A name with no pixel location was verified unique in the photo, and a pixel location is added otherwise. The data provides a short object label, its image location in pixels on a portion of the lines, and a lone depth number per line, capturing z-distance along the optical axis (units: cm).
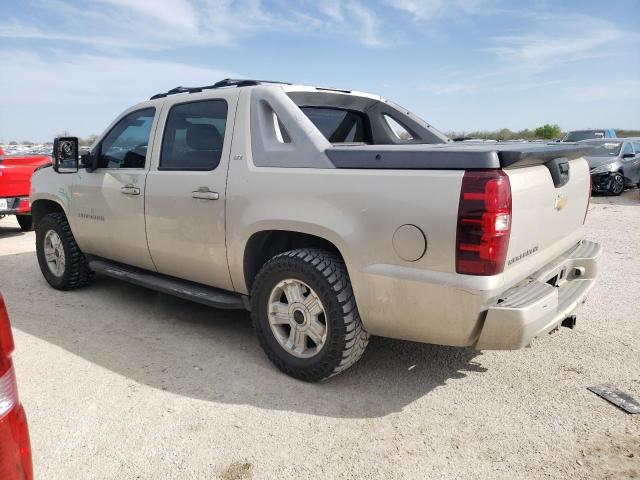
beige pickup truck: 255
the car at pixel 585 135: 1889
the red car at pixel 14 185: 835
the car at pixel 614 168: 1373
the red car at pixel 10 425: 147
